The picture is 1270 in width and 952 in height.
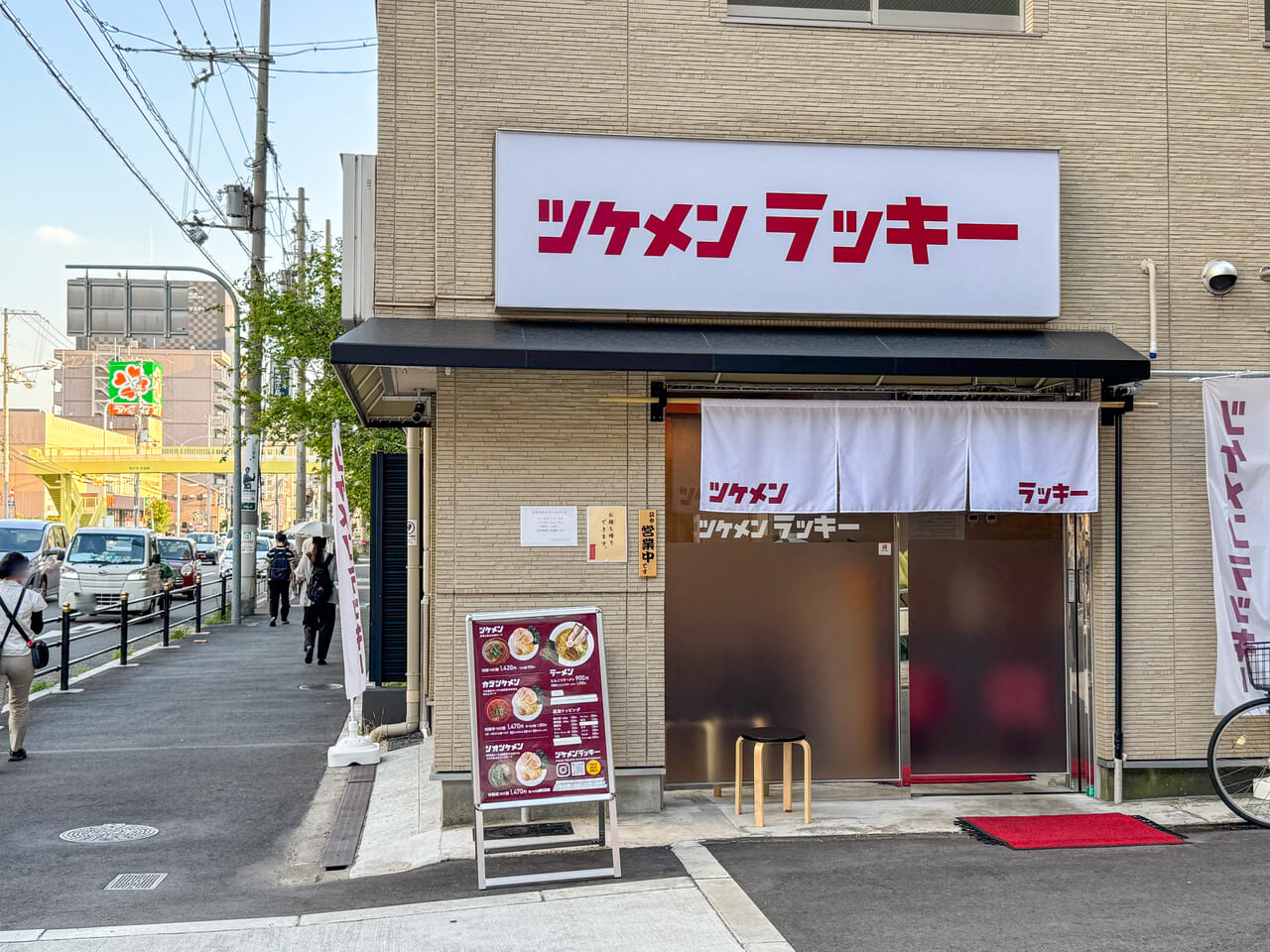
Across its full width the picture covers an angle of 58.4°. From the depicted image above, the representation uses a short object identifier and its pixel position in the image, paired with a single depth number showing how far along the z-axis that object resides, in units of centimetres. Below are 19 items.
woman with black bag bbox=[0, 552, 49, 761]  1090
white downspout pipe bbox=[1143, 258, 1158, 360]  889
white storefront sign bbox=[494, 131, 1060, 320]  828
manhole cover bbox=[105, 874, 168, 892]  746
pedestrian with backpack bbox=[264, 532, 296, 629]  2472
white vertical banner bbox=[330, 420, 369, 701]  1048
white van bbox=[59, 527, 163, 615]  2541
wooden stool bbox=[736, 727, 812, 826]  815
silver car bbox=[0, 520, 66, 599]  3008
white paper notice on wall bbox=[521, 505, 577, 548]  830
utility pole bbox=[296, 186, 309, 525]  3622
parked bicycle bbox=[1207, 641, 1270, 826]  844
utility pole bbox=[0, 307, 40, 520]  7238
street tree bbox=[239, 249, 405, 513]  2292
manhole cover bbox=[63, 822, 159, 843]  863
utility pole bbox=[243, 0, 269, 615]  2512
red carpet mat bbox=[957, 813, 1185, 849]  768
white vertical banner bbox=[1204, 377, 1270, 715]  867
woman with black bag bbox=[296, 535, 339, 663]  1764
